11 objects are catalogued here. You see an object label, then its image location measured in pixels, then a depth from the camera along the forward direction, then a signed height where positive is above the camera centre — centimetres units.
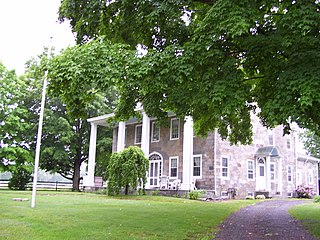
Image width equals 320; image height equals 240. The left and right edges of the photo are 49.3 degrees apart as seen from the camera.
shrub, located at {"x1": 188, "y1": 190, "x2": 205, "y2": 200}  1966 -101
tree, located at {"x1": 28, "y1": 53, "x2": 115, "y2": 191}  3162 +327
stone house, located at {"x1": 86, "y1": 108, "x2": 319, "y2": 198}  2219 +124
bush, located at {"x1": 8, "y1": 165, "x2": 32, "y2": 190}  2900 -62
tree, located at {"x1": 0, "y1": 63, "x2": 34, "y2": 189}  2642 +360
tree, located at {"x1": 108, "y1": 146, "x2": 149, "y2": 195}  2023 +29
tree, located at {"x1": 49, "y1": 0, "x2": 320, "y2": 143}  695 +263
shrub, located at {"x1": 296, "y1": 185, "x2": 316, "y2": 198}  2720 -101
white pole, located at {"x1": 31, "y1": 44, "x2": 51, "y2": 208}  1184 +78
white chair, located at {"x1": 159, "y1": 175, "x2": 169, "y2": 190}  2305 -40
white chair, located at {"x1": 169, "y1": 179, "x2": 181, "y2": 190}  2183 -51
